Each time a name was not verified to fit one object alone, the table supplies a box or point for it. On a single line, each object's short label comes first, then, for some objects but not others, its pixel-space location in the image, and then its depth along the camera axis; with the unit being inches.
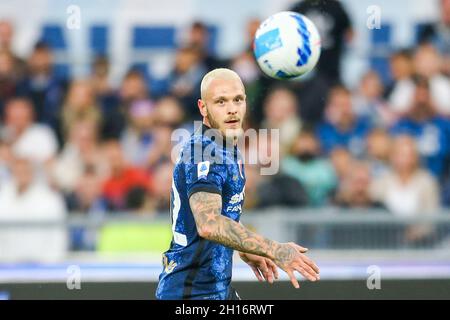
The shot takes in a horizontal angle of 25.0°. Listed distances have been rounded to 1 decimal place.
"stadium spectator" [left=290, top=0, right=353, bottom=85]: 482.9
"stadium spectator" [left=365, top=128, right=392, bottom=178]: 443.8
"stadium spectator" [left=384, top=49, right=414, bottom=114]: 479.5
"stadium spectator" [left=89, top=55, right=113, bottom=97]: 496.1
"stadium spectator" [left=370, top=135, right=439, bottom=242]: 426.6
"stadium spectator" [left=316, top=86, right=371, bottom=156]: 460.8
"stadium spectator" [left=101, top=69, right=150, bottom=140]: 478.6
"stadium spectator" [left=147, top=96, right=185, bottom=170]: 449.1
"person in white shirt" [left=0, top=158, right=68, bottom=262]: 407.4
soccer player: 249.1
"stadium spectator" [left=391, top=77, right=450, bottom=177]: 455.2
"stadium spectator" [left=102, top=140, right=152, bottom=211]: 434.0
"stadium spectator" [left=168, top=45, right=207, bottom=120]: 480.4
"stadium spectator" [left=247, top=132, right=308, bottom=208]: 412.8
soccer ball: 291.3
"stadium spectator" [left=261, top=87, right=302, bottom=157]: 456.1
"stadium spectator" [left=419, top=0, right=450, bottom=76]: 498.9
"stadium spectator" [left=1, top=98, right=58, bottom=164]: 475.5
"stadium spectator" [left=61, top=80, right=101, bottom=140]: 480.5
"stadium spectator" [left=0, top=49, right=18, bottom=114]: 497.0
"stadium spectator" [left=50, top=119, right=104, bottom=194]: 454.0
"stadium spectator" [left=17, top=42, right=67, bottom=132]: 485.8
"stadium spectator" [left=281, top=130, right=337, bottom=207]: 428.1
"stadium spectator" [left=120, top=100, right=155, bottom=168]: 465.1
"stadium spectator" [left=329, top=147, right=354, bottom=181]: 437.7
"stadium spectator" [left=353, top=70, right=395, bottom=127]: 473.1
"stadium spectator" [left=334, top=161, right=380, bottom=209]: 418.9
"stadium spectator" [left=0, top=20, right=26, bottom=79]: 500.4
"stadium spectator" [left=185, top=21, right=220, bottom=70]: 491.5
